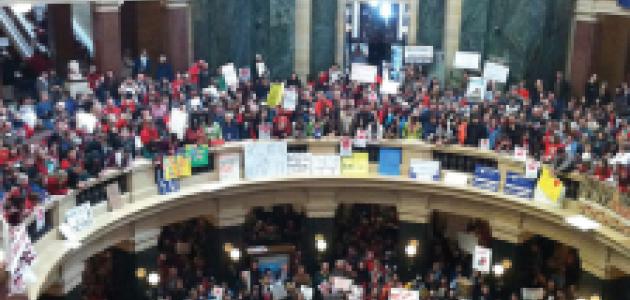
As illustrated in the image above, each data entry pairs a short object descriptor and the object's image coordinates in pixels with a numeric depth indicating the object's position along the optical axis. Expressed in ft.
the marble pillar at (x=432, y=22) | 121.19
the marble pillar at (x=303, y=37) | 120.47
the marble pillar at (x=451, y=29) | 119.65
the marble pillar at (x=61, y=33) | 119.14
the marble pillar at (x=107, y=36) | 103.96
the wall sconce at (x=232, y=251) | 104.63
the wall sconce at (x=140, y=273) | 95.40
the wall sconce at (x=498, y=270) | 101.81
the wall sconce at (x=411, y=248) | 108.78
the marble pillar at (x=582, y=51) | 112.27
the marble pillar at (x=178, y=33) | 118.11
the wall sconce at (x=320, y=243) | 109.50
